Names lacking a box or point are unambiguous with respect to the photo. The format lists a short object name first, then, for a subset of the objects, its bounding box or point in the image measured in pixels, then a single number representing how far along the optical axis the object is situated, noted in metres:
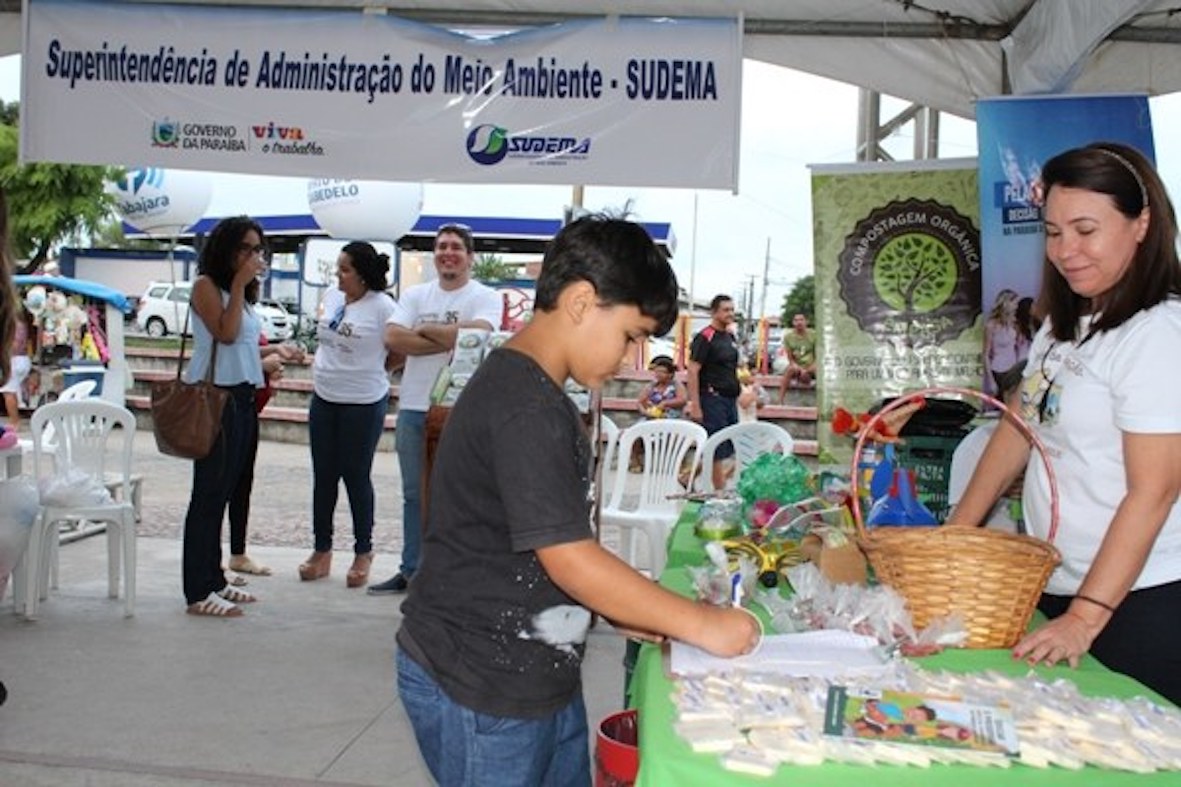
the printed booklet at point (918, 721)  1.42
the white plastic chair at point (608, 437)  6.34
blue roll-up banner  4.18
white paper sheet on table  1.67
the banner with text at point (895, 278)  5.10
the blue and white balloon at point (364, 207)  17.73
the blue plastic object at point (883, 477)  2.54
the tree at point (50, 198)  25.44
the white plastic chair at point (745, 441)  5.91
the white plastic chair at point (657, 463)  6.13
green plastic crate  3.74
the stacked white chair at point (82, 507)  5.14
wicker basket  1.88
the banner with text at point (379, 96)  4.91
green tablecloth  1.33
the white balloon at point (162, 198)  18.28
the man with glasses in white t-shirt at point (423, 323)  5.67
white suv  26.66
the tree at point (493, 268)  34.38
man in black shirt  9.41
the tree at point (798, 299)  63.53
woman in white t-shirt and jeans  5.91
